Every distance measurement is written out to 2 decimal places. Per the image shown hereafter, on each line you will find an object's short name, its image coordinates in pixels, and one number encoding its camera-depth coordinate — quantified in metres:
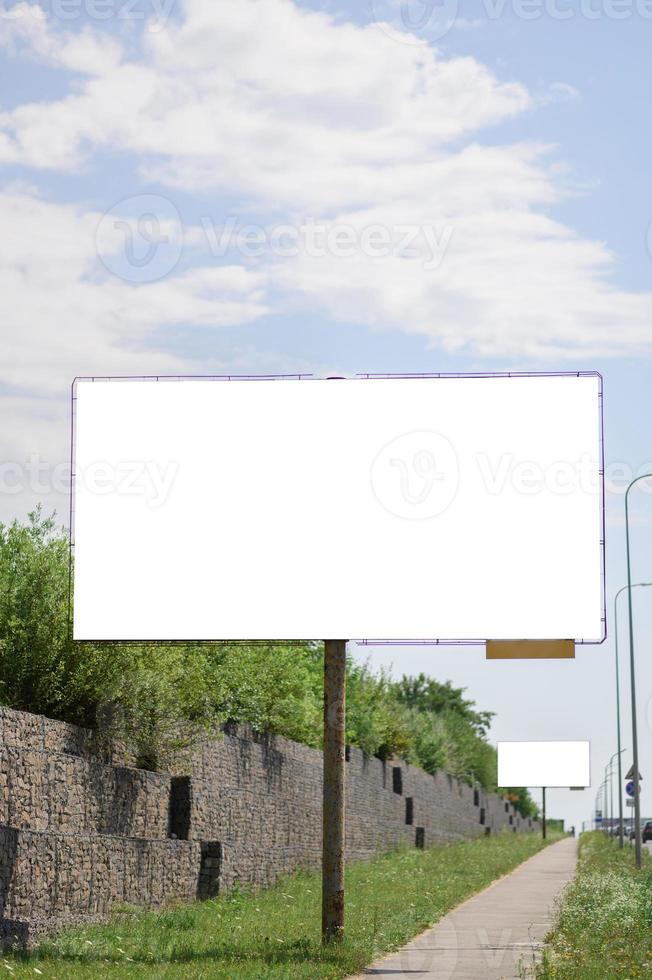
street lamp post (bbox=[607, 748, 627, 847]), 77.71
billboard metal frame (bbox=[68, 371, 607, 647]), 18.78
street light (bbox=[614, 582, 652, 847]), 56.68
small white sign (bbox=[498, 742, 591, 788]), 75.06
